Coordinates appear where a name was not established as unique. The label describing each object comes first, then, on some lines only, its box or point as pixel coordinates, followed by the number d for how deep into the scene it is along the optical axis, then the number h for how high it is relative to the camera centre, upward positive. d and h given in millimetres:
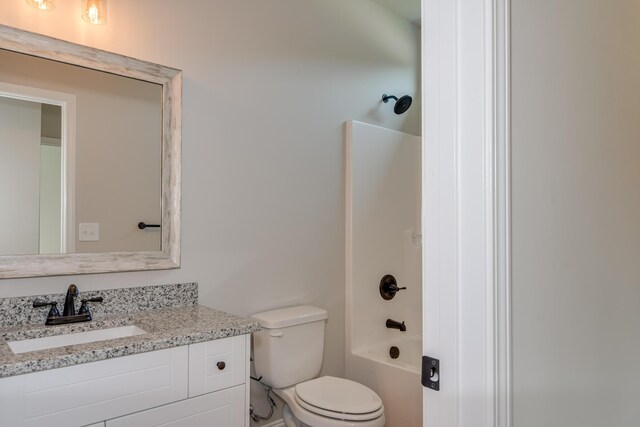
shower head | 3155 +862
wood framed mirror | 1625 +251
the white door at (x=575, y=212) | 930 +26
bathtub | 2340 -908
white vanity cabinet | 1219 -533
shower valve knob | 3008 -456
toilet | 1936 -814
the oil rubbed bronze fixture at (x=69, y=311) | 1608 -343
